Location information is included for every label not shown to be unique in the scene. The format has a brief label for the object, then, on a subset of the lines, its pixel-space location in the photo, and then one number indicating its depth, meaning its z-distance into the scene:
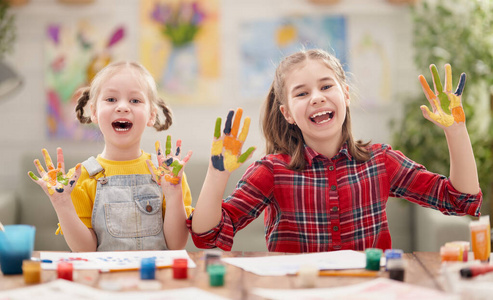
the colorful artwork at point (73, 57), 3.26
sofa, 2.82
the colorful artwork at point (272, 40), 3.19
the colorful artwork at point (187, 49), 3.25
